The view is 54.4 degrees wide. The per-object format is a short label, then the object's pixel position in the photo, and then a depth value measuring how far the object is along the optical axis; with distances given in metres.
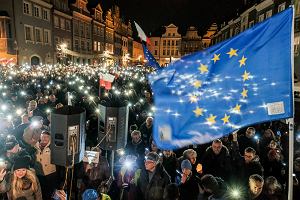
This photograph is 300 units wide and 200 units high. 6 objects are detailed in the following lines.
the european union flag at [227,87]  3.47
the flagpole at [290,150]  3.03
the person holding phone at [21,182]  4.81
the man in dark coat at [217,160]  6.30
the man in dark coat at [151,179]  5.14
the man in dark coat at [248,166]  5.80
